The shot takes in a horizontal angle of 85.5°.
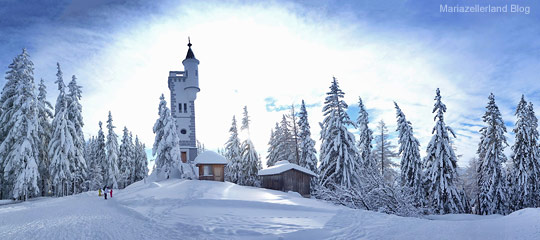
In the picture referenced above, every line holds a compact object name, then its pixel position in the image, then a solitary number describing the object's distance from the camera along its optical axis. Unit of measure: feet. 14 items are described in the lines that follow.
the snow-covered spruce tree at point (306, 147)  123.39
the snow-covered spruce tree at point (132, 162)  177.88
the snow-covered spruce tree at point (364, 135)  121.08
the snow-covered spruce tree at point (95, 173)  158.14
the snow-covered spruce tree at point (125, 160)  172.39
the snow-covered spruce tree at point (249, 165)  131.07
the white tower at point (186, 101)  138.21
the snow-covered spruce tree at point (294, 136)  137.84
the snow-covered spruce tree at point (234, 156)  136.92
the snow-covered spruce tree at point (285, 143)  140.97
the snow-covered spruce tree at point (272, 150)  143.51
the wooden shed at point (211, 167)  111.86
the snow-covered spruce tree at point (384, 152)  133.39
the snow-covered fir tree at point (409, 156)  98.22
